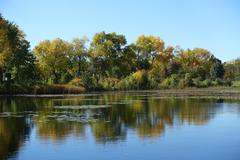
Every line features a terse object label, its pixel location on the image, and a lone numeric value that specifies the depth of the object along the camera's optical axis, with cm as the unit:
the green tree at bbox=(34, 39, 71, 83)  7094
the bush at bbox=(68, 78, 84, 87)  6734
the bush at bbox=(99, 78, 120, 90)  7494
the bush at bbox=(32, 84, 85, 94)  5847
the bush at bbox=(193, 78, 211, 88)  7719
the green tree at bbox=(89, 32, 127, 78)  8132
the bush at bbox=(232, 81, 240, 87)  7813
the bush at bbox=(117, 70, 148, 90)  7644
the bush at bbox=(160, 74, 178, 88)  7694
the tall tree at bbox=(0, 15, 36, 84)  4797
